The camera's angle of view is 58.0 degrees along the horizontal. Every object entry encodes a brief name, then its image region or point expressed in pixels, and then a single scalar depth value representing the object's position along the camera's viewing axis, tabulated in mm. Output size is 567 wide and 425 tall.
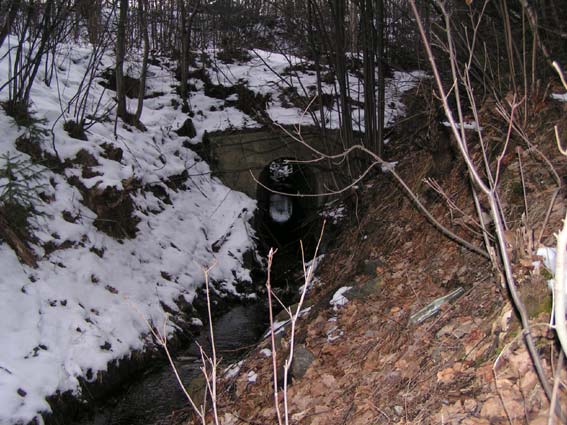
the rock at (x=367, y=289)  4625
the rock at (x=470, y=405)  2559
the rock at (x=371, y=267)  5043
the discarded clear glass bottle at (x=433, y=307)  3619
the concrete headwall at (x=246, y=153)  10797
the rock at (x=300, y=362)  3953
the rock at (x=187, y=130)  11062
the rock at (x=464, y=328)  3186
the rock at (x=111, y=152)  8344
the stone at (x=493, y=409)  2434
